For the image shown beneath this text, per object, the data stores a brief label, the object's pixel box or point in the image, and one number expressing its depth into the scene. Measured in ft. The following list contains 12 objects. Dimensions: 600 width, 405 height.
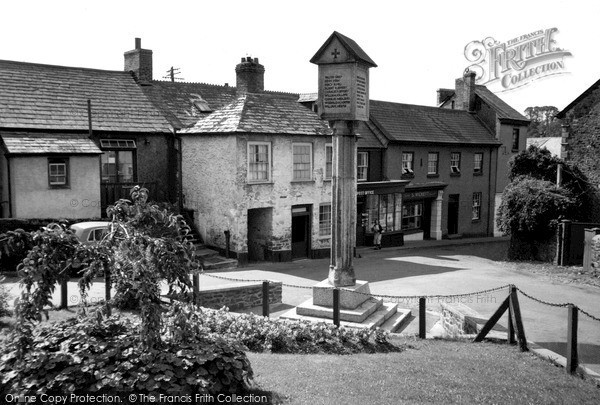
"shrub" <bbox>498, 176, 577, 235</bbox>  83.56
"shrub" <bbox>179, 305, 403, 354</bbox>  32.48
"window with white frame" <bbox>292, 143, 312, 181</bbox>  80.12
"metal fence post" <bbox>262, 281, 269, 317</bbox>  40.86
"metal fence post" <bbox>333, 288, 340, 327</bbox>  38.54
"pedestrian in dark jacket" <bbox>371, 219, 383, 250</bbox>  95.25
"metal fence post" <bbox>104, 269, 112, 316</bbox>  24.49
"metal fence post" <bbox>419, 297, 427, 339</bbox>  36.99
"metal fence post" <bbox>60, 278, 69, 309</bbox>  40.29
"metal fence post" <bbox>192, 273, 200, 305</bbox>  41.53
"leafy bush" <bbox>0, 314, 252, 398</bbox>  21.07
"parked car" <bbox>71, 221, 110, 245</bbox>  59.06
